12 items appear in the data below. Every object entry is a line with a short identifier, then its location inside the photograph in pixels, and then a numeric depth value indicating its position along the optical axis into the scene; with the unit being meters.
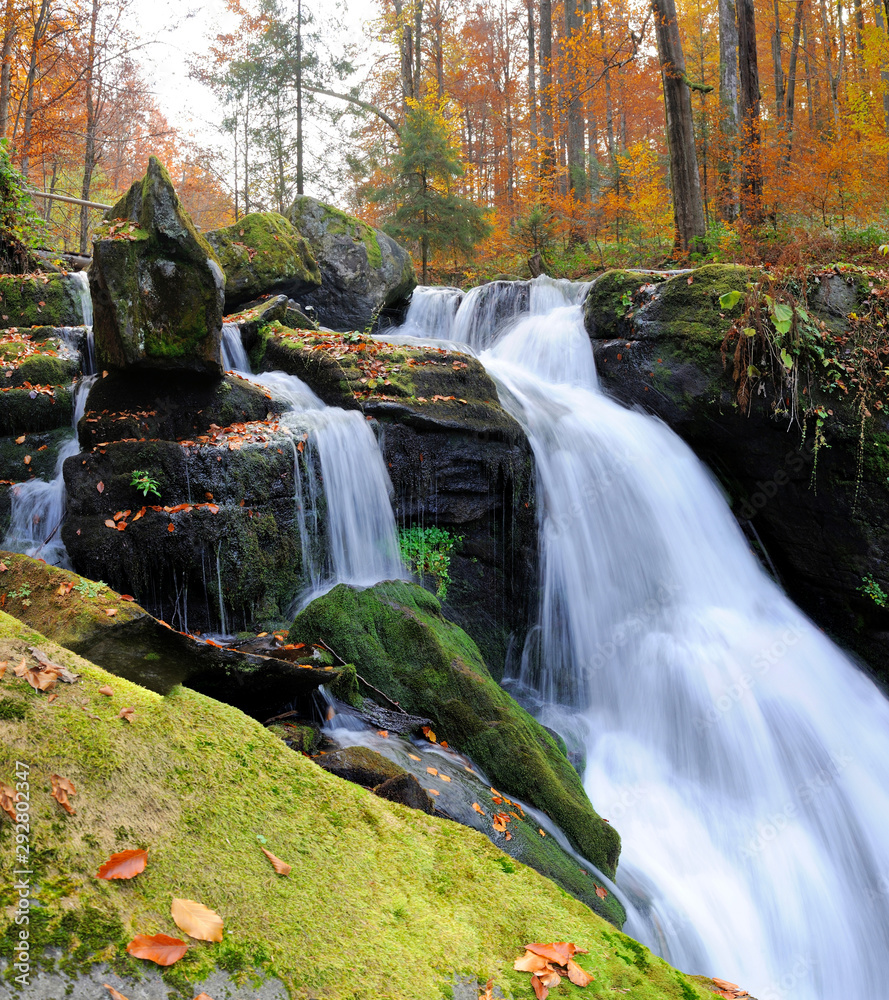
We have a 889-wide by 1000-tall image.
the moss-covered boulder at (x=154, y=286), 5.33
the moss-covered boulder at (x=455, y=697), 3.77
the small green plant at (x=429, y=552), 6.34
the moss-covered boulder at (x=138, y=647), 2.58
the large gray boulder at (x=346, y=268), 12.14
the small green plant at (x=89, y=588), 3.11
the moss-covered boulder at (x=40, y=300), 7.51
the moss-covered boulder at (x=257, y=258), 9.81
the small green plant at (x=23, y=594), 3.12
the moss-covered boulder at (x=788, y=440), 7.55
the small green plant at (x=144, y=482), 4.86
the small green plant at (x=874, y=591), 7.50
